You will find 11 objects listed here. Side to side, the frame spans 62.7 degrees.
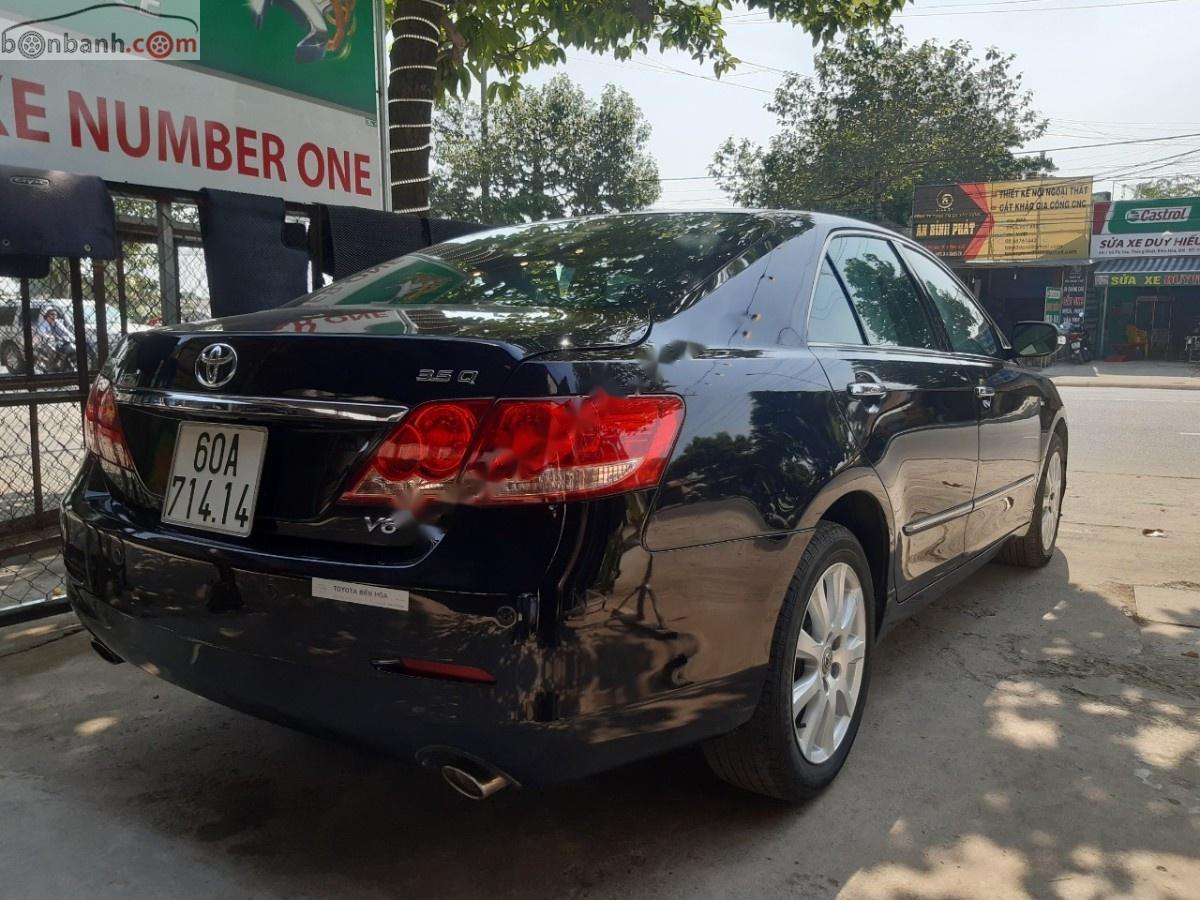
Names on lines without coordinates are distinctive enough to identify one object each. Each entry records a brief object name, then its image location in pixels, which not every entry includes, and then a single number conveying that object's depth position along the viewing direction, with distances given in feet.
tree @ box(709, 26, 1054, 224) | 98.94
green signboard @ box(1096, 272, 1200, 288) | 92.94
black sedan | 5.94
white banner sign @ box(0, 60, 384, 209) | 13.66
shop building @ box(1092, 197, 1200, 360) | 93.15
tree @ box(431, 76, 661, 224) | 120.78
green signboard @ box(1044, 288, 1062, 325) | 98.63
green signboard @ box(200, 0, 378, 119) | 16.07
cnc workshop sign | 95.96
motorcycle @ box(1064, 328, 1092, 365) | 93.20
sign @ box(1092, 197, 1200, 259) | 92.63
